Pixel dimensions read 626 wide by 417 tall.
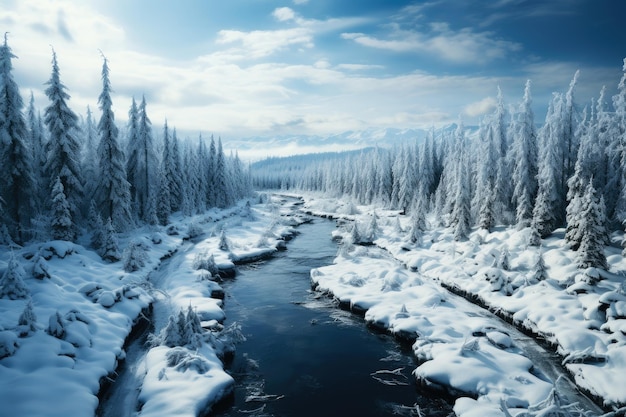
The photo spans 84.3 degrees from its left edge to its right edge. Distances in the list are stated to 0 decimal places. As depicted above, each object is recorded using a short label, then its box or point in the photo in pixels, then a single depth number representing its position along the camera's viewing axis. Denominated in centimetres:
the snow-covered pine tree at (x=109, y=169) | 3444
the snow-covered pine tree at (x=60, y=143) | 2973
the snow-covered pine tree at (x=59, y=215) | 2677
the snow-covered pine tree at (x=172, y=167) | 5248
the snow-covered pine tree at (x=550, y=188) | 3038
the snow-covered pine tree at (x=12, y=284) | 1598
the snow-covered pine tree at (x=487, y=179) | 3734
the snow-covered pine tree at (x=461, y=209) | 3806
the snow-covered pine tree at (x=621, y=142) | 2570
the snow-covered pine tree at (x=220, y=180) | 7282
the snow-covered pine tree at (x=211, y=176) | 7250
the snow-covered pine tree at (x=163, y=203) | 4659
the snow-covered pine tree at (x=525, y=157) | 3488
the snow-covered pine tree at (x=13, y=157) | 2723
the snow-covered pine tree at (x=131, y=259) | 2648
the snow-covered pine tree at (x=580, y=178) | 2542
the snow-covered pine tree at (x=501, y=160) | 3834
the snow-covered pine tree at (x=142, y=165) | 4391
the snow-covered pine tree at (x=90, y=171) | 3619
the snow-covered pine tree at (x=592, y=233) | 2208
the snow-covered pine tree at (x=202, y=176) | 6405
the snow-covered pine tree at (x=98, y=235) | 2883
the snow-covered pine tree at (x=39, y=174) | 3064
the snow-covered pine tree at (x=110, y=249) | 2780
